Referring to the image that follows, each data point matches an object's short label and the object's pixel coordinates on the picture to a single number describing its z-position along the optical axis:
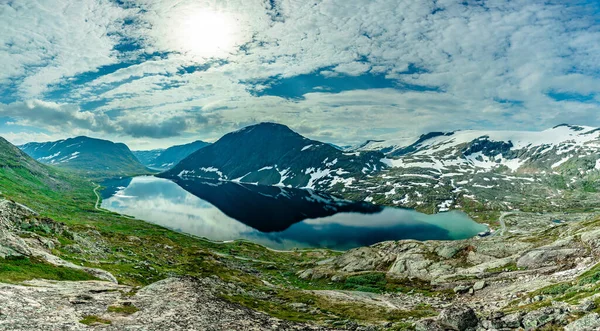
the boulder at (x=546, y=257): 53.27
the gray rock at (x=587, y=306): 23.53
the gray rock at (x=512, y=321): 26.68
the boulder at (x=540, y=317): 24.48
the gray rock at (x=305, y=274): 101.61
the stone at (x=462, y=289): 57.43
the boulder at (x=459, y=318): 28.02
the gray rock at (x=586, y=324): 20.52
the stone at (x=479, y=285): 56.05
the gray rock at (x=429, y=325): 28.99
